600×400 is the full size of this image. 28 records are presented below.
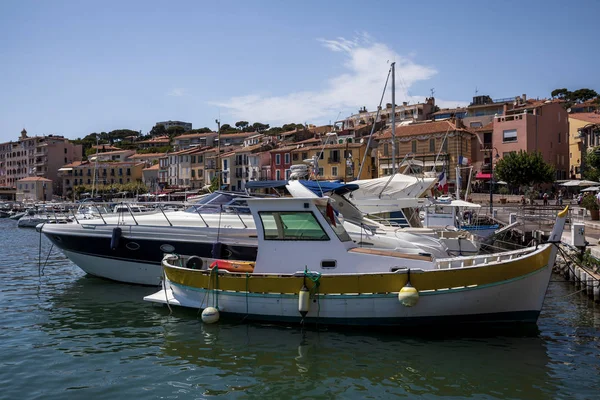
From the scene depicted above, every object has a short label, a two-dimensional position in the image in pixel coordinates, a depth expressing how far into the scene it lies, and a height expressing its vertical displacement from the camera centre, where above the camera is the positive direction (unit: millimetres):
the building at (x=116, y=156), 105575 +8962
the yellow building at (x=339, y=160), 63938 +4595
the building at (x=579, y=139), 54884 +6264
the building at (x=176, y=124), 170675 +24643
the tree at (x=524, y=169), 47938 +2437
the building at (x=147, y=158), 99538 +8125
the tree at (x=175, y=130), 149375 +19832
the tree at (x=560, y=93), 108244 +21041
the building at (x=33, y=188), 97688 +2409
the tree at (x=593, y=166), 37812 +2197
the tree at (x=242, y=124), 152625 +21596
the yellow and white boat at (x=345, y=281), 10828 -1757
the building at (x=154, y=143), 123438 +13168
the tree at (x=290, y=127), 122812 +16846
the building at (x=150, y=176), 92481 +4236
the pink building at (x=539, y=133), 56312 +6826
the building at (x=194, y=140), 99812 +11254
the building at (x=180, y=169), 85500 +5033
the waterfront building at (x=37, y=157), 107500 +9172
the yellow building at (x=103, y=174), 97375 +4934
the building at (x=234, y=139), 96012 +10988
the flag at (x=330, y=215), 12180 -376
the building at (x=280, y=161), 70125 +4947
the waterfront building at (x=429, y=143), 55938 +5847
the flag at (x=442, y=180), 26980 +882
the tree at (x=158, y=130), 161750 +21538
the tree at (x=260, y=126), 132862 +18786
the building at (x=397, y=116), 74544 +13471
